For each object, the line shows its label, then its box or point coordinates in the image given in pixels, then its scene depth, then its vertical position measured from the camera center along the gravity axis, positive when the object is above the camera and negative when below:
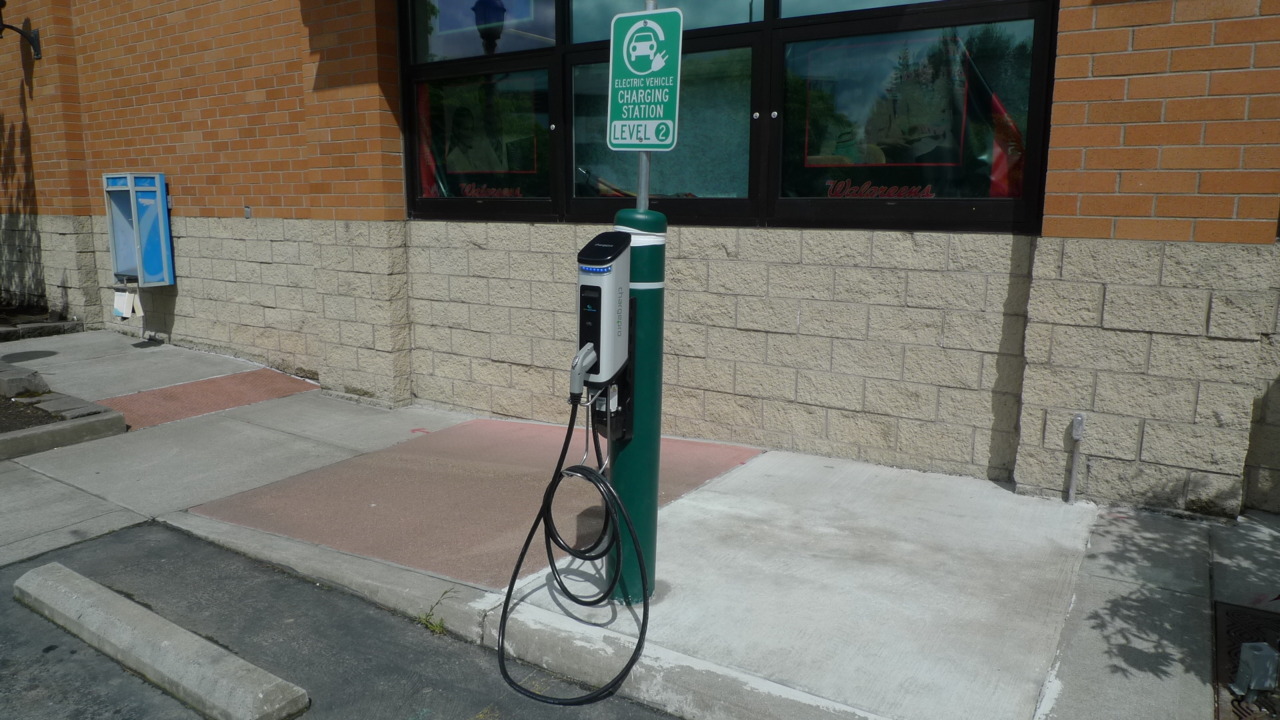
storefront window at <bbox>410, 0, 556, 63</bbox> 7.00 +1.30
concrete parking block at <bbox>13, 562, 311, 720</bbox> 3.40 -1.82
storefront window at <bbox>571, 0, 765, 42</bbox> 6.02 +1.23
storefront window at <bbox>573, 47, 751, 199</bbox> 6.18 +0.42
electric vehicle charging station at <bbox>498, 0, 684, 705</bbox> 3.53 -0.62
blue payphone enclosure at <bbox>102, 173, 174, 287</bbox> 9.73 -0.33
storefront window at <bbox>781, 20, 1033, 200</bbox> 5.30 +0.51
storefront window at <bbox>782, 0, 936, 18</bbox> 5.57 +1.17
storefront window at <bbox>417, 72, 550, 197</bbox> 7.18 +0.46
